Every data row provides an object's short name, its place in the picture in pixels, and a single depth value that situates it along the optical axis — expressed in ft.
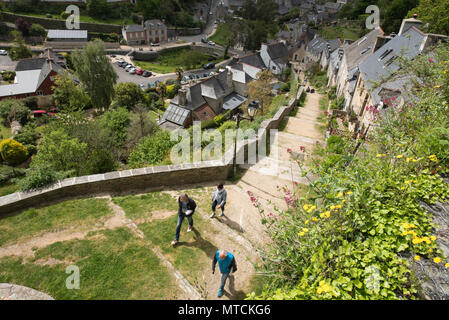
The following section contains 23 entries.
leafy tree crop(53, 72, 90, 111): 111.72
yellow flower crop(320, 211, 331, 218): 12.68
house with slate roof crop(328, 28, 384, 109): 73.97
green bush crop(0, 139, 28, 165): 72.64
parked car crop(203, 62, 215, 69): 198.01
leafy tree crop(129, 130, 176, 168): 40.37
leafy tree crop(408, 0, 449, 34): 95.51
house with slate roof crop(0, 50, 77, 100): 119.72
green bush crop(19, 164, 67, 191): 25.99
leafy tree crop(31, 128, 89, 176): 36.70
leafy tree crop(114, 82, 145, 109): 118.83
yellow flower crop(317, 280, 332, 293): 10.21
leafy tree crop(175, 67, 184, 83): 165.37
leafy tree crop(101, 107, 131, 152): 65.59
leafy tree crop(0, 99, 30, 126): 99.09
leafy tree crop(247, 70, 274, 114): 79.83
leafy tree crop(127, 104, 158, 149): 63.78
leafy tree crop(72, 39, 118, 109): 94.07
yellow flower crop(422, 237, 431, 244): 10.81
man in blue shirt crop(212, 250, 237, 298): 17.24
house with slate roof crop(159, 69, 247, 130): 109.09
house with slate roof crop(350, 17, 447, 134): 46.57
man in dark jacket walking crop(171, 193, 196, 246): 21.81
